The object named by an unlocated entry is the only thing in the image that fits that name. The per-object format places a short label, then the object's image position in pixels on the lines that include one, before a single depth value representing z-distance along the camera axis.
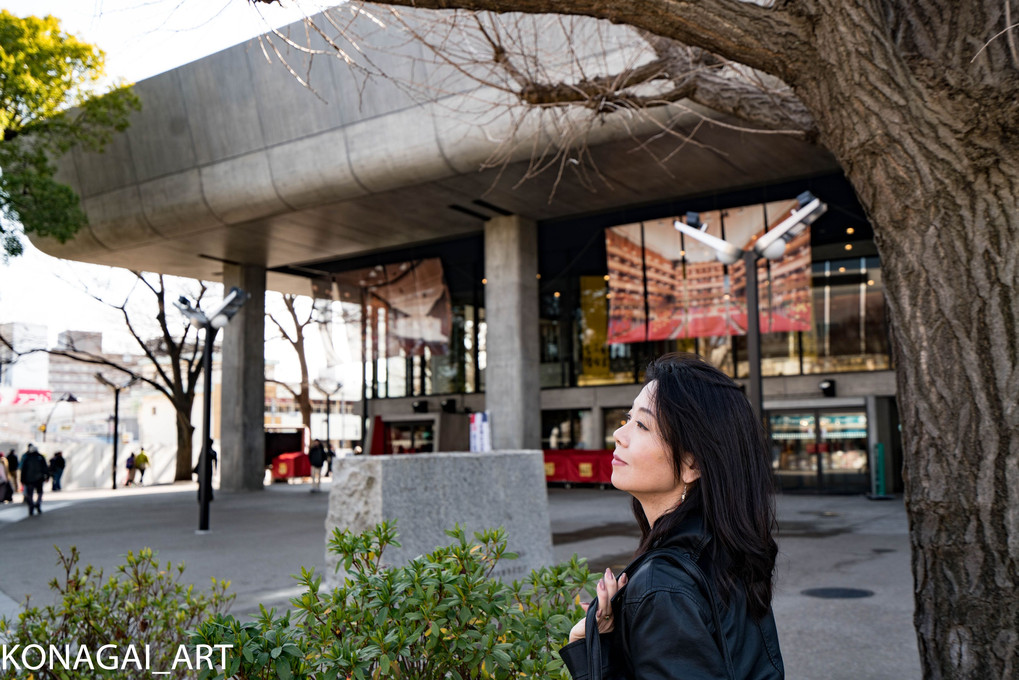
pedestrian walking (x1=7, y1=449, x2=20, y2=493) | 29.41
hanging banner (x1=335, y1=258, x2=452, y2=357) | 27.79
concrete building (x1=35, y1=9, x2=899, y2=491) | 19.58
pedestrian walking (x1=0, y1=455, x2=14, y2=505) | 22.30
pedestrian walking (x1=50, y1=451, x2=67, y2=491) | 28.73
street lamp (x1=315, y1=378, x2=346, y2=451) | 31.66
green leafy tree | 16.94
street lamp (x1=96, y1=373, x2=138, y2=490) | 35.41
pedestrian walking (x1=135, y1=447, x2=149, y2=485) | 34.94
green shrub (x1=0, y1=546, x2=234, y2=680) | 4.05
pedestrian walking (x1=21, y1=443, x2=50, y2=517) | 19.00
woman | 1.63
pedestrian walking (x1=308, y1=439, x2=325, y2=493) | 26.90
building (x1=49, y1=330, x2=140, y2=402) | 36.67
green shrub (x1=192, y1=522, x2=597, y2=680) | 2.82
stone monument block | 6.98
